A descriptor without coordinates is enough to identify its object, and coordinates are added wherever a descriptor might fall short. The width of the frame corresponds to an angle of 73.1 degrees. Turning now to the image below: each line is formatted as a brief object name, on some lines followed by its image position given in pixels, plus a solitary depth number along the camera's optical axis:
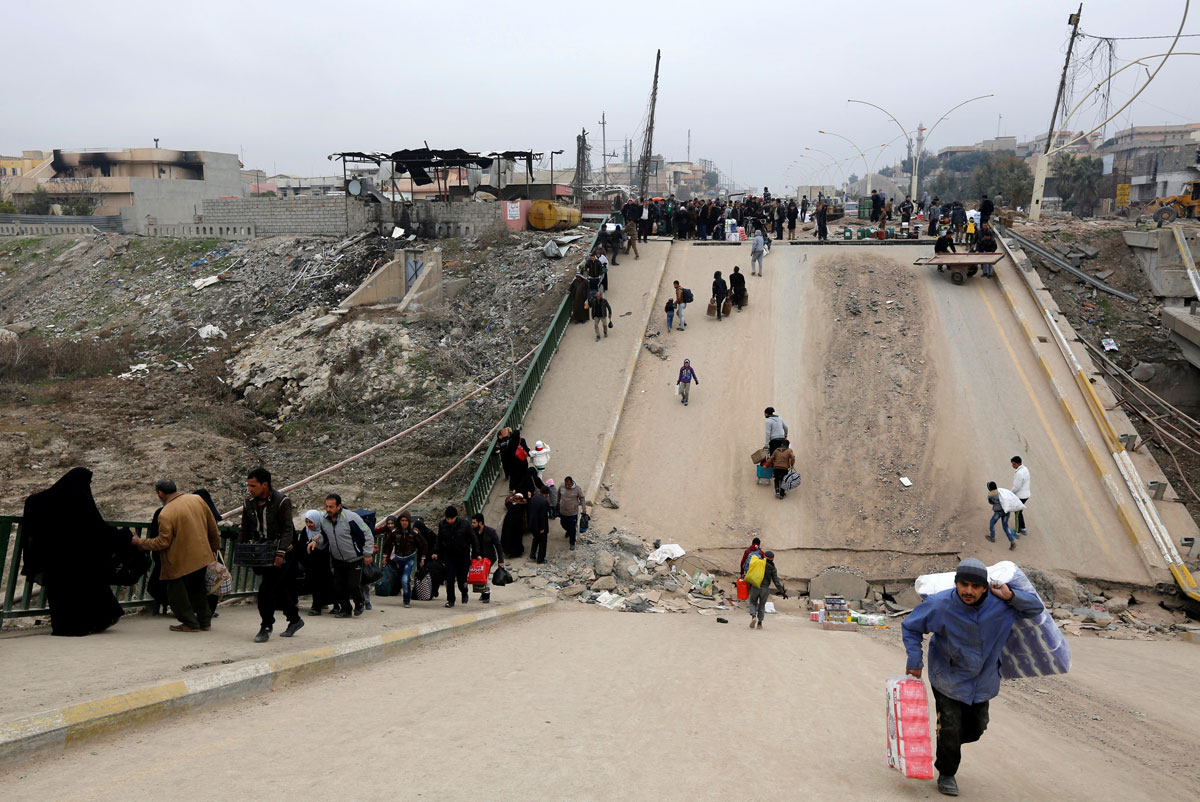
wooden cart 20.97
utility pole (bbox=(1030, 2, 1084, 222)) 30.27
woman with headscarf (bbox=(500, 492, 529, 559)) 12.36
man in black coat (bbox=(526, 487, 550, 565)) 12.13
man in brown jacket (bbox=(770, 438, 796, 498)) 13.82
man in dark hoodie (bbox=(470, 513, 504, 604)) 9.14
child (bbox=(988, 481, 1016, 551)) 12.47
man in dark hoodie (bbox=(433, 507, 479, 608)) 8.66
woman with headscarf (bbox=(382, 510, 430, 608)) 9.61
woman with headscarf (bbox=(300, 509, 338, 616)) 7.45
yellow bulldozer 35.44
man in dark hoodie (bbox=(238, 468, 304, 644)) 6.55
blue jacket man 4.14
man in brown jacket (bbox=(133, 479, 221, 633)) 6.27
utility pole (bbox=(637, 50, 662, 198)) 43.63
